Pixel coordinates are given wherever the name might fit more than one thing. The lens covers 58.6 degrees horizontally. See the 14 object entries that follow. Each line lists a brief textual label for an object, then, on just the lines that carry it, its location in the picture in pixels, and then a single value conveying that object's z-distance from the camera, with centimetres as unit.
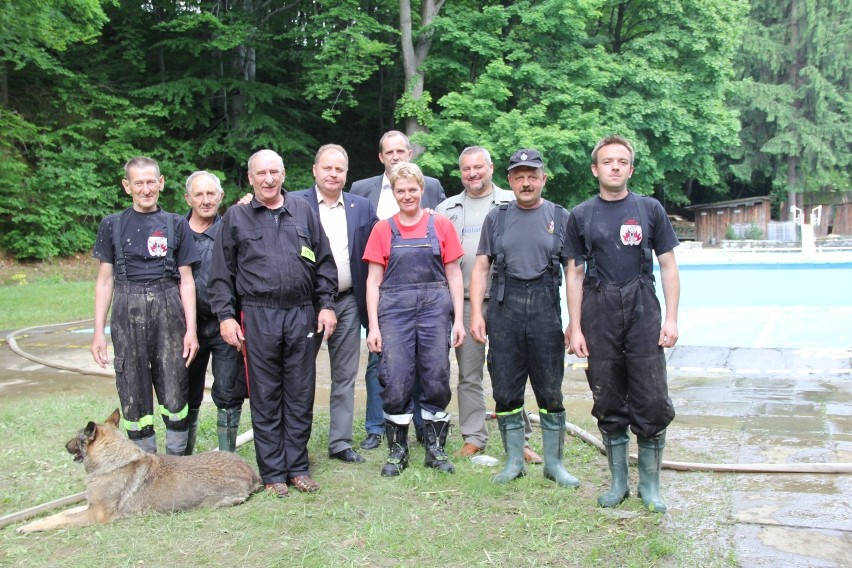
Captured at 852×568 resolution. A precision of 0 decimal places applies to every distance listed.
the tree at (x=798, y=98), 3119
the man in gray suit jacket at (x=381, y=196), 514
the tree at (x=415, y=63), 1998
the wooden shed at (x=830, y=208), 3178
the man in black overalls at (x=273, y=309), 420
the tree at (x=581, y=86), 1991
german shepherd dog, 378
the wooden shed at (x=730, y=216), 2984
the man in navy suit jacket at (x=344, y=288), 487
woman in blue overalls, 451
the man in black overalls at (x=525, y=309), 425
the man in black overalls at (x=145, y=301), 433
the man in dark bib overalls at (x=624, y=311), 383
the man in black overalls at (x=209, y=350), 458
